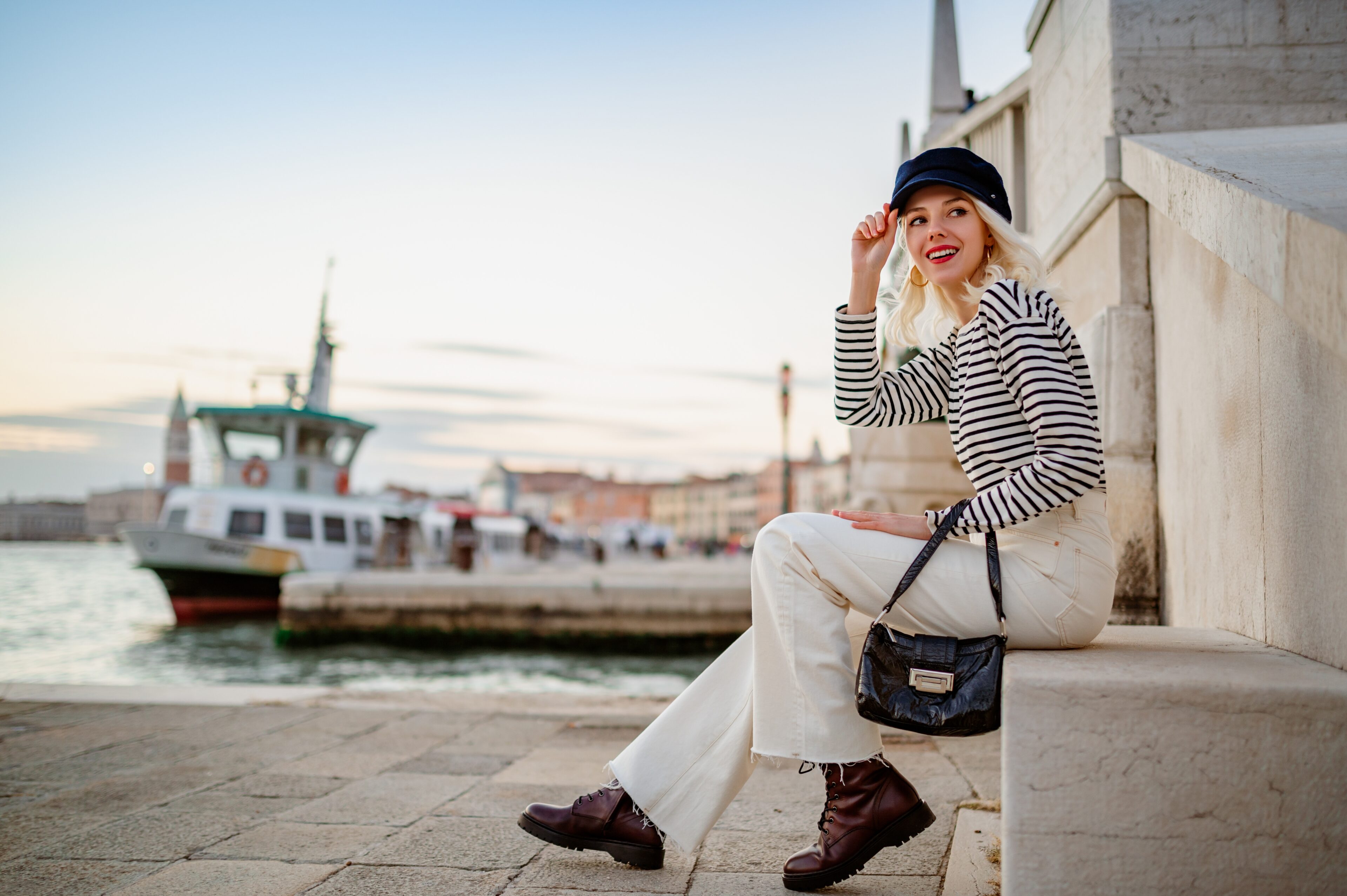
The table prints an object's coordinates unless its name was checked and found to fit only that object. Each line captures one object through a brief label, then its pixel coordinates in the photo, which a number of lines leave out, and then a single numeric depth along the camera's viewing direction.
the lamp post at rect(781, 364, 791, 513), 17.45
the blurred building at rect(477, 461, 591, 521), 117.38
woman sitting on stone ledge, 1.66
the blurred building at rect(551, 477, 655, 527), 119.31
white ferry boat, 19.59
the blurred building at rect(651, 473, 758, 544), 111.25
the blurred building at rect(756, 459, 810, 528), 105.12
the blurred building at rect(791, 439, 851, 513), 90.50
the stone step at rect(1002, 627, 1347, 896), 1.29
